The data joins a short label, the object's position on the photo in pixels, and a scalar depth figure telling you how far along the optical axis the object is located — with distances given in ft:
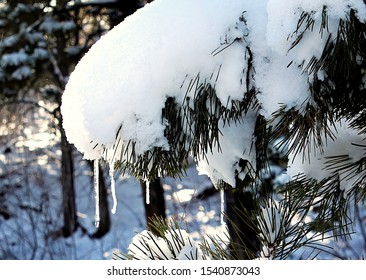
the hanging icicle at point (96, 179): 2.77
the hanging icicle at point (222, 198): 3.68
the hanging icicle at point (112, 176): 2.43
